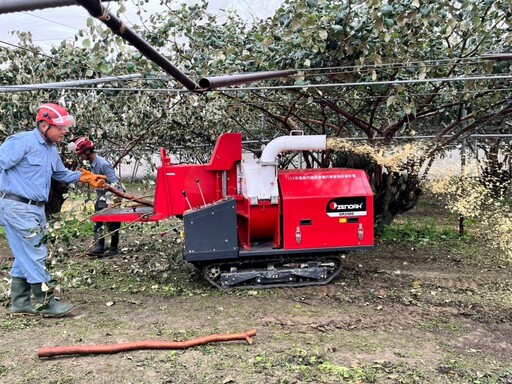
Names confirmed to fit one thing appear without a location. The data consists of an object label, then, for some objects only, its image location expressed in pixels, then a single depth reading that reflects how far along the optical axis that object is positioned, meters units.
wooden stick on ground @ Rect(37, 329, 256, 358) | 4.30
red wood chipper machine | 6.02
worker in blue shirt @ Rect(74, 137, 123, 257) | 7.85
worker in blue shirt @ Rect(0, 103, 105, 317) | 5.20
